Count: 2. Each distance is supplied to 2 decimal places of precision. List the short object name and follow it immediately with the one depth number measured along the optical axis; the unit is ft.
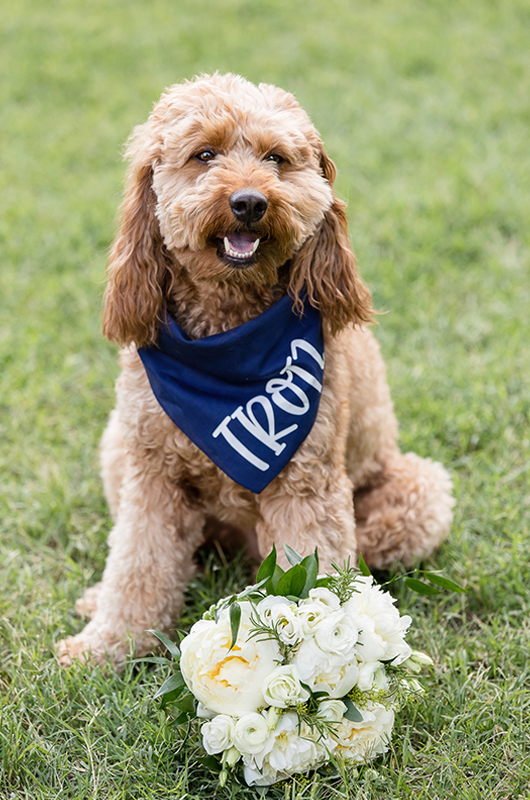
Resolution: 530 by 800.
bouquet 7.50
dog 8.59
